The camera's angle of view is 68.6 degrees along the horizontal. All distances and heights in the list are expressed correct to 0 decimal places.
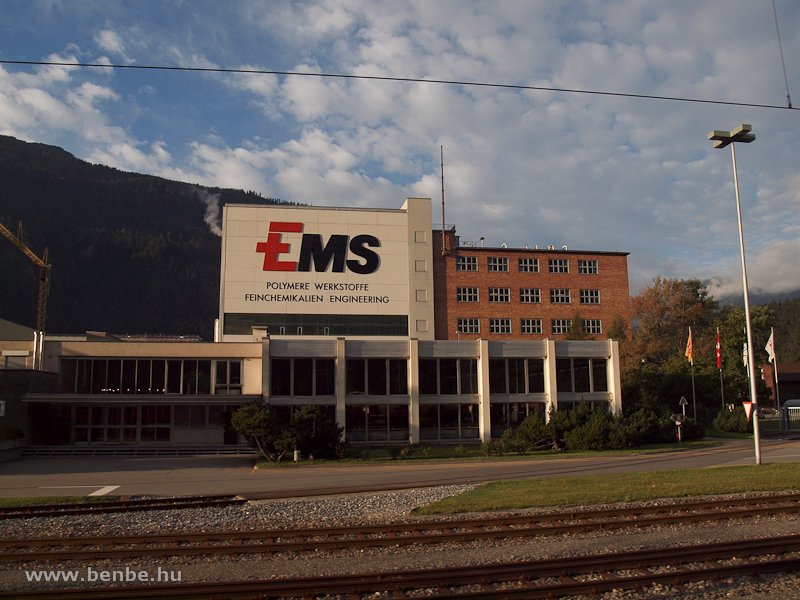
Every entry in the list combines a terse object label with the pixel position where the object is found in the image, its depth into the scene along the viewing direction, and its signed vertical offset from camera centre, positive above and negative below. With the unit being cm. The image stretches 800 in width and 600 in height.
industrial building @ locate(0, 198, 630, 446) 3822 +34
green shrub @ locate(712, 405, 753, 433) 4472 -311
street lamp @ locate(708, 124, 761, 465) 2275 +942
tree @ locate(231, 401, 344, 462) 3052 -236
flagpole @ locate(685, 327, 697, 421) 4738 +227
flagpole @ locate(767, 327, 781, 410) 4113 +219
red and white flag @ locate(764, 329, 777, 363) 4122 +223
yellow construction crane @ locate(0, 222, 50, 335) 8026 +1632
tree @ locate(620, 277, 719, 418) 5272 +413
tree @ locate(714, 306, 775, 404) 5947 +445
